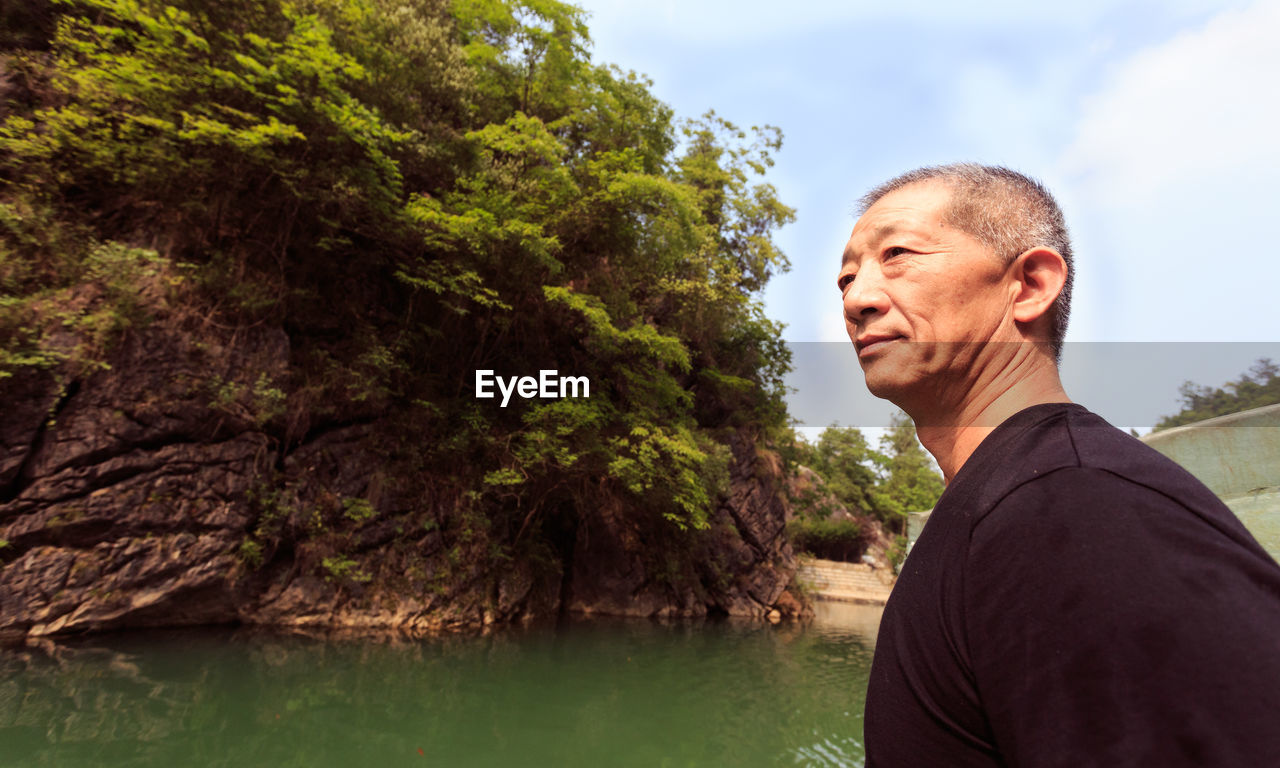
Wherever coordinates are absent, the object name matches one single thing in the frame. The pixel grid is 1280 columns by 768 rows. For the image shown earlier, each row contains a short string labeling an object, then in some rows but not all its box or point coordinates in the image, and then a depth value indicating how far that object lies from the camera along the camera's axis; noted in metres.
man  0.33
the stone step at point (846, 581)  21.31
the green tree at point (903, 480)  29.45
